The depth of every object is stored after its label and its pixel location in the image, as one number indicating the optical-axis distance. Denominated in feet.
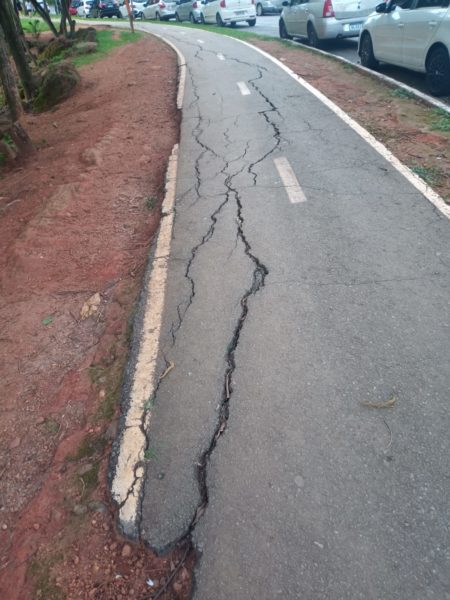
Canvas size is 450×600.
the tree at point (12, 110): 26.23
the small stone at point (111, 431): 9.59
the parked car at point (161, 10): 104.53
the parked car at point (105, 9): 128.77
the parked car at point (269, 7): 82.79
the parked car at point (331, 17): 41.37
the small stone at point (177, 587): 7.09
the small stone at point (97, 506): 8.27
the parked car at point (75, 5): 147.64
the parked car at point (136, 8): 128.47
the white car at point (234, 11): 73.00
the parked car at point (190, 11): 87.38
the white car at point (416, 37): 25.32
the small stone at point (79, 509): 8.27
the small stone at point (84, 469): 8.99
